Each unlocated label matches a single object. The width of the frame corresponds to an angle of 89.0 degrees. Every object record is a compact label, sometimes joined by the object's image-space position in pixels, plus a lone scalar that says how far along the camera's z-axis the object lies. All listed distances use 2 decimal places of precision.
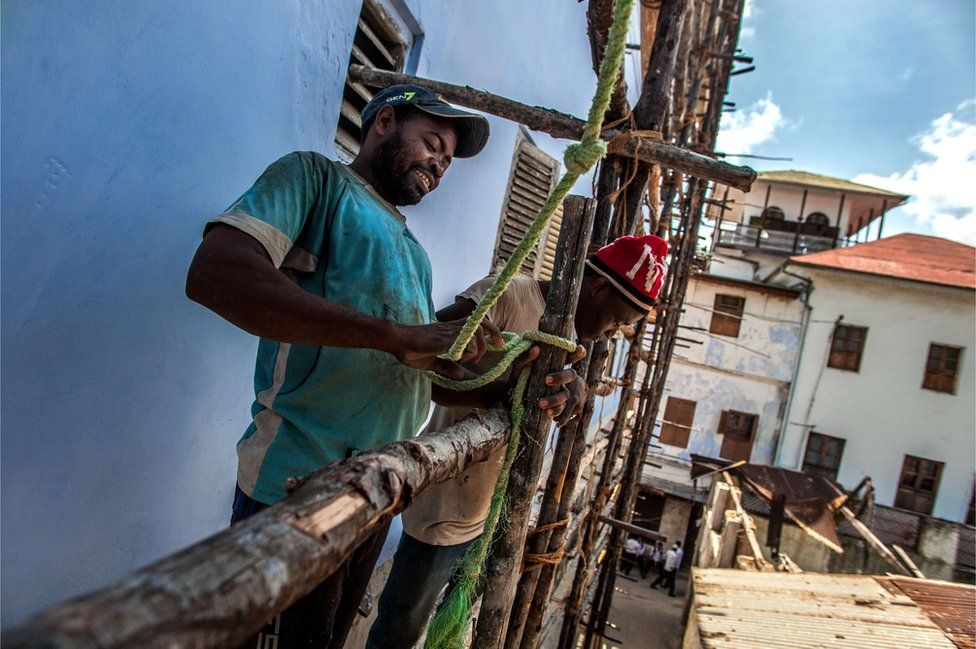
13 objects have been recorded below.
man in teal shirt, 1.05
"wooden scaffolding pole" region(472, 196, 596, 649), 1.49
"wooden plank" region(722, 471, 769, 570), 6.08
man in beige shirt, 1.96
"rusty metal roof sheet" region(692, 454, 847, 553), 9.45
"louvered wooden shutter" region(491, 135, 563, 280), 4.52
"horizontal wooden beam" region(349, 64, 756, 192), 2.35
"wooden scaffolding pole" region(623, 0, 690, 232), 2.66
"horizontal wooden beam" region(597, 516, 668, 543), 5.09
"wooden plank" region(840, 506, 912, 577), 7.39
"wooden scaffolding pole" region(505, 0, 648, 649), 2.09
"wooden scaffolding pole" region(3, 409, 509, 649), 0.39
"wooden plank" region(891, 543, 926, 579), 6.79
